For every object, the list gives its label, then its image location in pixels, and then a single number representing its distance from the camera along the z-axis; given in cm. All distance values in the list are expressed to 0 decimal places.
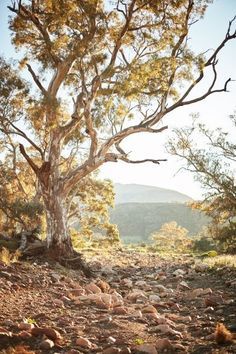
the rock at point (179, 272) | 1385
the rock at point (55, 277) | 948
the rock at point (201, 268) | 1463
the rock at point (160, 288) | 1010
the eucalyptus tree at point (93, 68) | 1284
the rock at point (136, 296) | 853
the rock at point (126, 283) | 1081
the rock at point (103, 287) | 934
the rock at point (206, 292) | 923
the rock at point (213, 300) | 765
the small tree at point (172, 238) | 4159
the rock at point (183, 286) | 1060
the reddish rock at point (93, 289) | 877
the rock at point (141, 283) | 1105
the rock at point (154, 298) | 838
